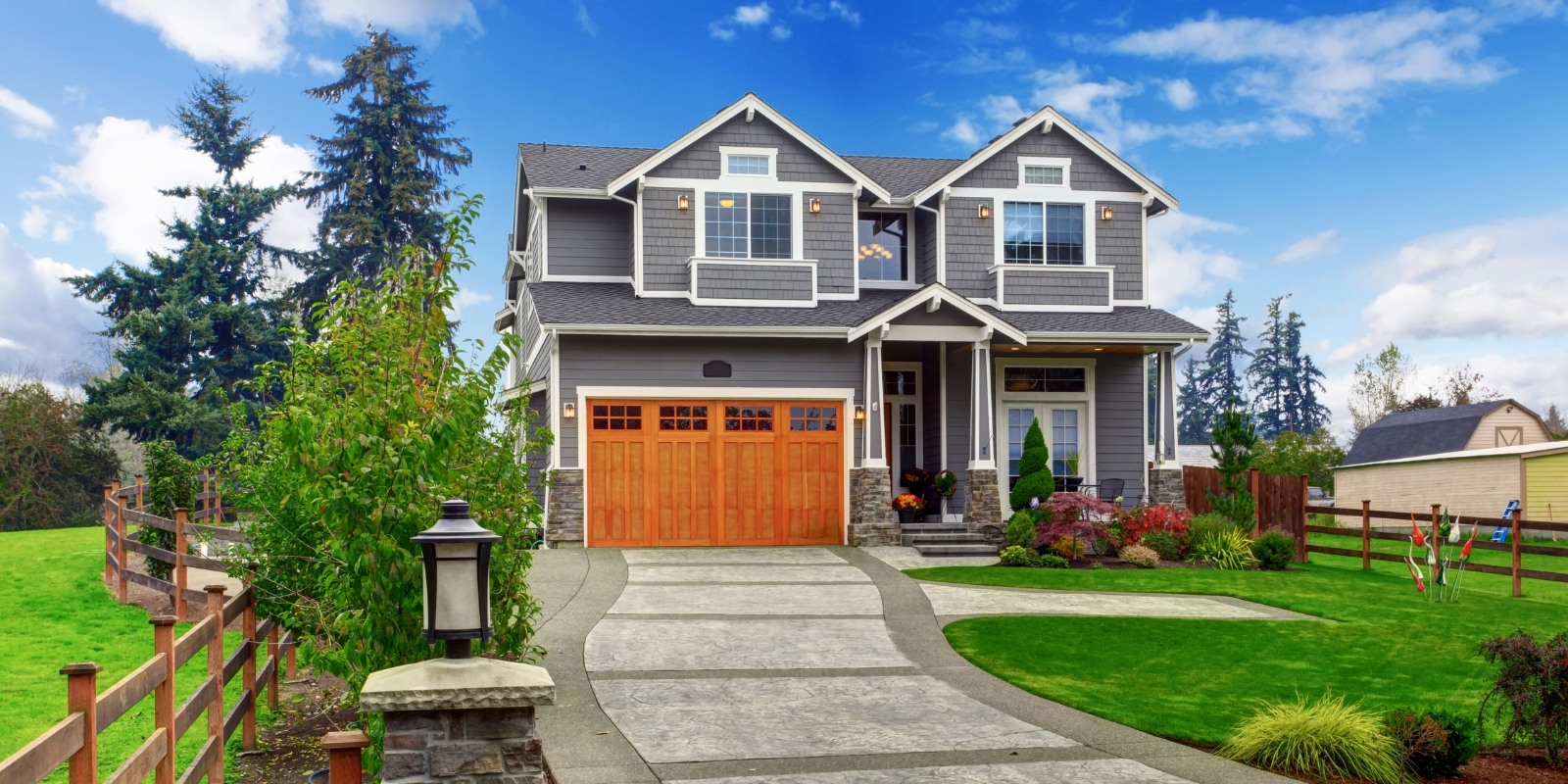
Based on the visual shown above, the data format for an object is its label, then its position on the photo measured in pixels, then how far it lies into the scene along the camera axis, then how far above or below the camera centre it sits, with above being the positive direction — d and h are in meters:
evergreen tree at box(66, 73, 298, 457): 32.41 +4.17
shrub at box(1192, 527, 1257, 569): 17.77 -1.86
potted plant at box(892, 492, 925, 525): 19.00 -1.16
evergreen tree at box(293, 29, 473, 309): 37.31 +9.24
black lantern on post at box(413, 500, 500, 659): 5.11 -0.65
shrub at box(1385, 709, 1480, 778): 7.04 -1.95
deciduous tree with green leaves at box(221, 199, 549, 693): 5.86 -0.15
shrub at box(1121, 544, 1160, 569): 17.23 -1.88
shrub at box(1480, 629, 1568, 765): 7.18 -1.64
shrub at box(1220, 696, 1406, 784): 7.02 -1.97
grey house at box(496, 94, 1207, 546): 18.31 +1.79
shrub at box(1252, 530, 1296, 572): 17.94 -1.88
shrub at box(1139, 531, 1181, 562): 18.05 -1.80
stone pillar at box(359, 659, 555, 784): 4.65 -1.18
